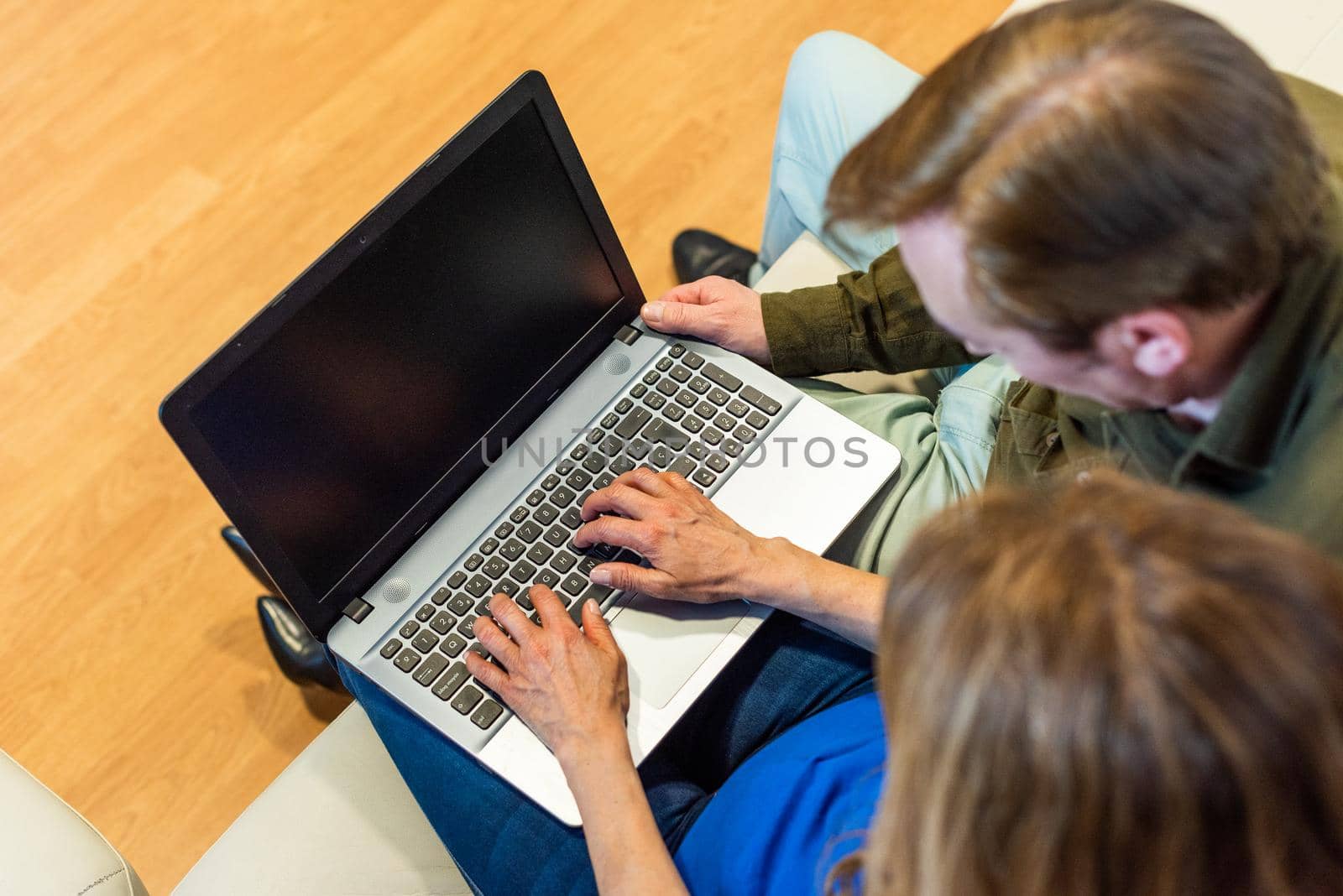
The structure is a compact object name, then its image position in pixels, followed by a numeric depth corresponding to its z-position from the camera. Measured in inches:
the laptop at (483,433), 31.7
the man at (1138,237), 22.8
